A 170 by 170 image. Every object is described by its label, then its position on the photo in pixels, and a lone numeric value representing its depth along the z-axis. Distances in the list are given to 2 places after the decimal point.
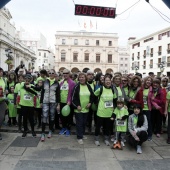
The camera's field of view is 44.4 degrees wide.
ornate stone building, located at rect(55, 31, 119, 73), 56.44
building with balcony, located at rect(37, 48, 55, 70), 81.25
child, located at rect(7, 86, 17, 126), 6.51
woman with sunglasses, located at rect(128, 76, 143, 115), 5.46
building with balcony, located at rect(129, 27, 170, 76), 35.52
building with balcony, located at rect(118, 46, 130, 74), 80.01
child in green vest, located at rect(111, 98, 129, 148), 5.20
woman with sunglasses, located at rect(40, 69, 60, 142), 5.64
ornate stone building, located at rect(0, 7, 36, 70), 33.34
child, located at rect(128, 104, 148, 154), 4.93
